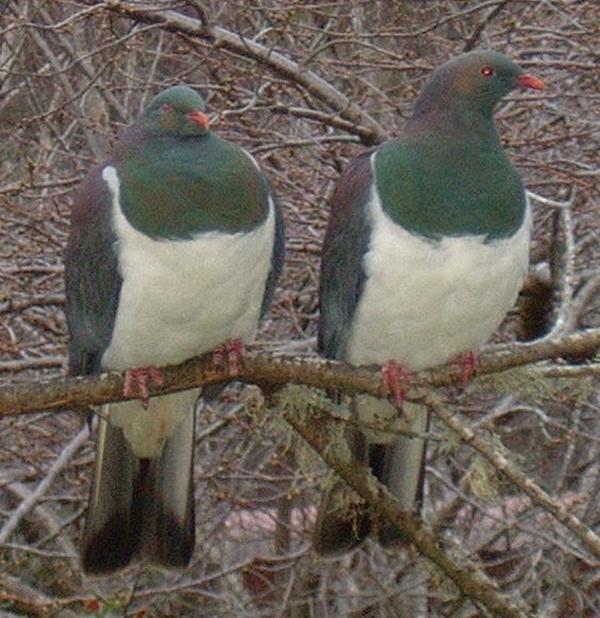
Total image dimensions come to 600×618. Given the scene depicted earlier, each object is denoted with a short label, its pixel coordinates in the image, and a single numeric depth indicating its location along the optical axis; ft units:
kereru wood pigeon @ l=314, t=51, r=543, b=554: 21.25
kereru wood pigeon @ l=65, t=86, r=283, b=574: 20.61
